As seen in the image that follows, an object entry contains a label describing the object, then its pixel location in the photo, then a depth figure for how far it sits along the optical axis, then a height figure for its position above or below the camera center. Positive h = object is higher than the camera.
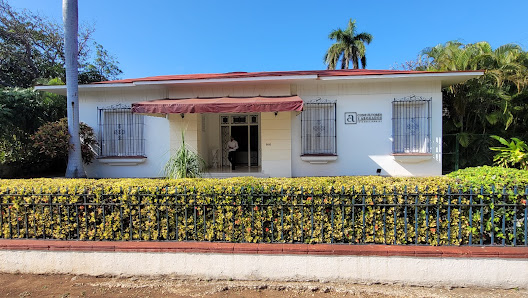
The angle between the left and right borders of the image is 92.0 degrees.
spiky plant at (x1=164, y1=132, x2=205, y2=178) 6.24 -0.47
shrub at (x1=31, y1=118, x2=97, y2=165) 7.52 +0.27
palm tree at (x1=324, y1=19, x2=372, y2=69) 25.23 +10.03
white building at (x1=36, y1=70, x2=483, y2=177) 8.35 +0.80
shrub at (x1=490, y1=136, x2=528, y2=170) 6.67 -0.30
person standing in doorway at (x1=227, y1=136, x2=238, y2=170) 10.05 -0.02
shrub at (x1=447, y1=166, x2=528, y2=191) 3.21 -0.45
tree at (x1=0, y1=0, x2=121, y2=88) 16.97 +6.78
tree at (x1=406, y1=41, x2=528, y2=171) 8.80 +1.66
